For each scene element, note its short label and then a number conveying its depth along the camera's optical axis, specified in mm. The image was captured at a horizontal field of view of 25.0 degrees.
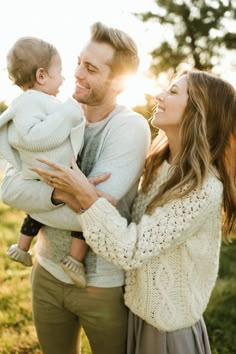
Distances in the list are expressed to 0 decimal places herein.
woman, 2090
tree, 10703
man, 2254
